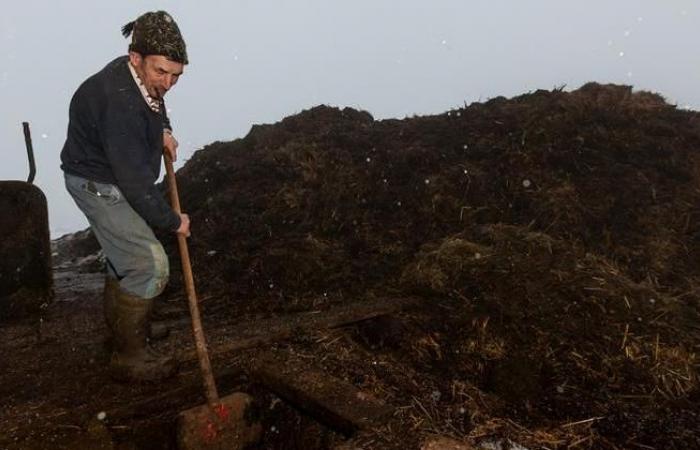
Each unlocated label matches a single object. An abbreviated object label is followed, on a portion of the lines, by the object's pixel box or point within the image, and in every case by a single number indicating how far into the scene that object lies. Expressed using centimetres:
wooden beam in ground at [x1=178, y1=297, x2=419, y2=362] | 367
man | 286
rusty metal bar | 499
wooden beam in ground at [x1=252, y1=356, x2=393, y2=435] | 275
